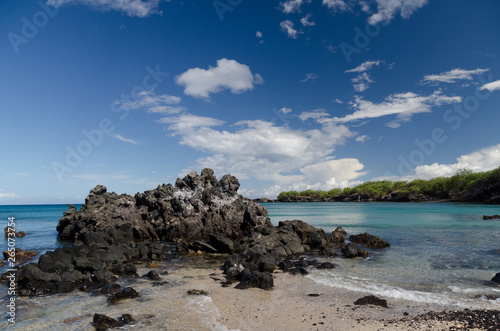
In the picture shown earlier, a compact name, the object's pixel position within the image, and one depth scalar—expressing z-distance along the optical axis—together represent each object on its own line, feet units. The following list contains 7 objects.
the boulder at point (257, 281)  49.21
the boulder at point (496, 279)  51.19
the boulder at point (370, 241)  94.02
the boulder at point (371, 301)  40.28
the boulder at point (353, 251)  78.43
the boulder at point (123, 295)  43.34
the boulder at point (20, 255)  74.74
